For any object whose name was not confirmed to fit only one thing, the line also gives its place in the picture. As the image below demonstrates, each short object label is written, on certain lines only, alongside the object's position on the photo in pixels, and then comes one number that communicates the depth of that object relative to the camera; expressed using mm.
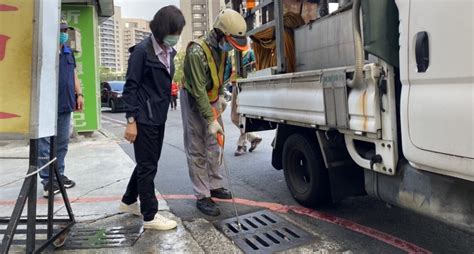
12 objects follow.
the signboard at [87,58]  8859
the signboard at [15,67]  2672
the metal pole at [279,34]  3846
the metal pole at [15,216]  2523
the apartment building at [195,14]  103400
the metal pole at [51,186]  3094
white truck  2096
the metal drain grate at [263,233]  3258
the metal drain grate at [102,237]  3273
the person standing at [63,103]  4484
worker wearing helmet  3711
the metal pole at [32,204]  2740
